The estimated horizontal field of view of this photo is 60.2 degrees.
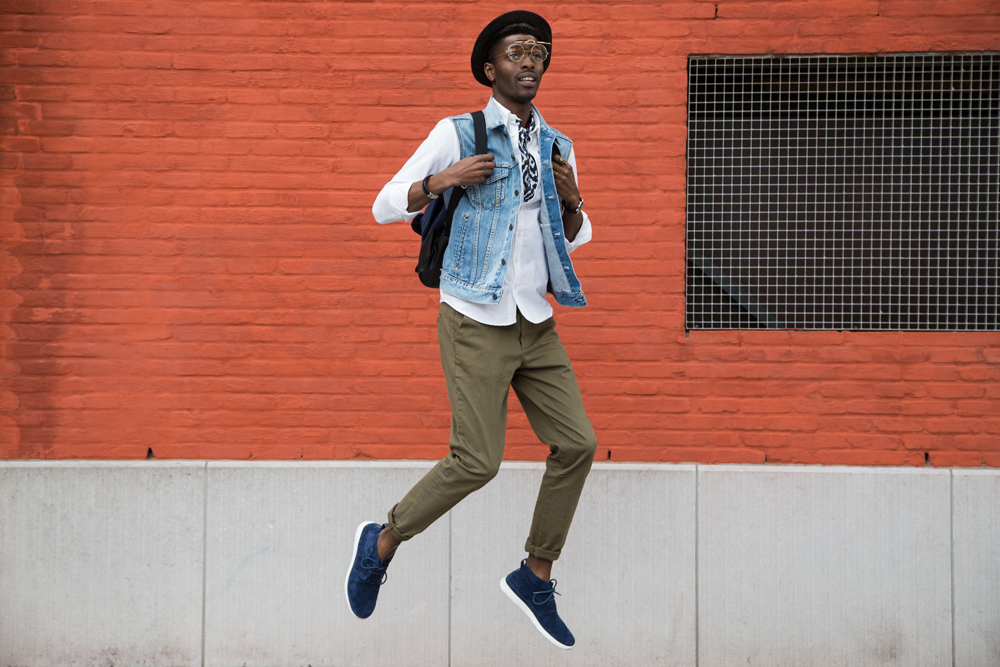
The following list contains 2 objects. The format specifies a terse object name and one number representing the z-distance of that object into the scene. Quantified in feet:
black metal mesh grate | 14.73
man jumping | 10.53
